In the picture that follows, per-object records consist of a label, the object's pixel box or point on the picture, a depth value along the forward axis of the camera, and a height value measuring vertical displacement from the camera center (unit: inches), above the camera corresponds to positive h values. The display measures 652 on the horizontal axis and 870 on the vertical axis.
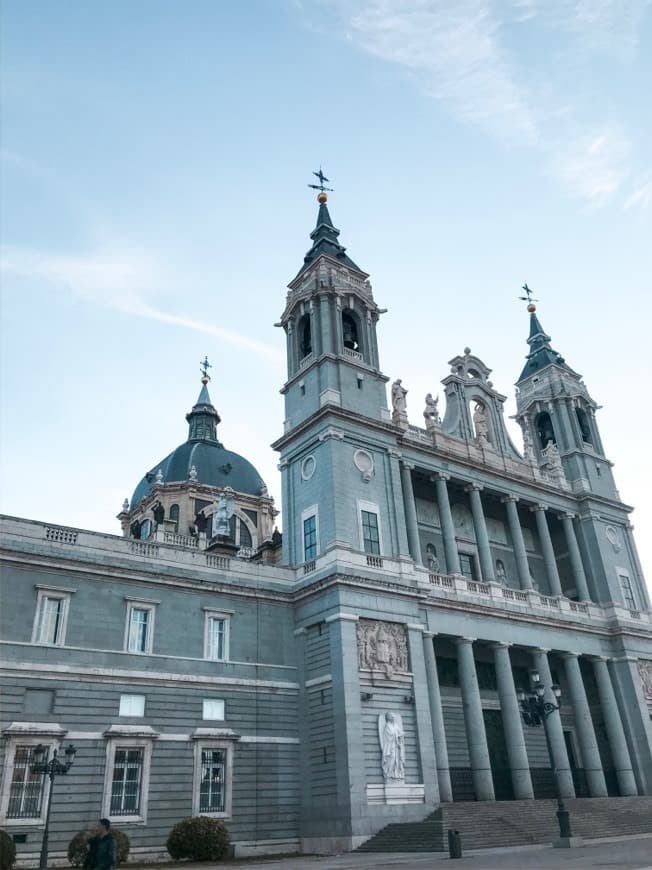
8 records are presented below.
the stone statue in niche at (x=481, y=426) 1775.3 +864.2
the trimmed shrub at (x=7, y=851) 893.8 +23.3
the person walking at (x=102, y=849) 595.5 +12.6
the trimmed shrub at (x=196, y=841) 1032.2 +25.1
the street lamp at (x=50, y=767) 868.6 +108.8
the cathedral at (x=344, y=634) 1108.5 +339.5
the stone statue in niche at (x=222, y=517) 1881.2 +746.6
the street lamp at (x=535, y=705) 1076.5 +168.3
